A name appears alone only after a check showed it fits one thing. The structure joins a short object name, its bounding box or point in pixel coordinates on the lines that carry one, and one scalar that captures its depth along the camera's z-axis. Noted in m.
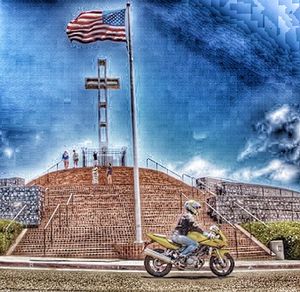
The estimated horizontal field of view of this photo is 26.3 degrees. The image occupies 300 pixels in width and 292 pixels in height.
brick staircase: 14.27
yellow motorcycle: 9.94
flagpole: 13.95
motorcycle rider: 9.95
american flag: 14.20
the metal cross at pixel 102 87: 20.51
